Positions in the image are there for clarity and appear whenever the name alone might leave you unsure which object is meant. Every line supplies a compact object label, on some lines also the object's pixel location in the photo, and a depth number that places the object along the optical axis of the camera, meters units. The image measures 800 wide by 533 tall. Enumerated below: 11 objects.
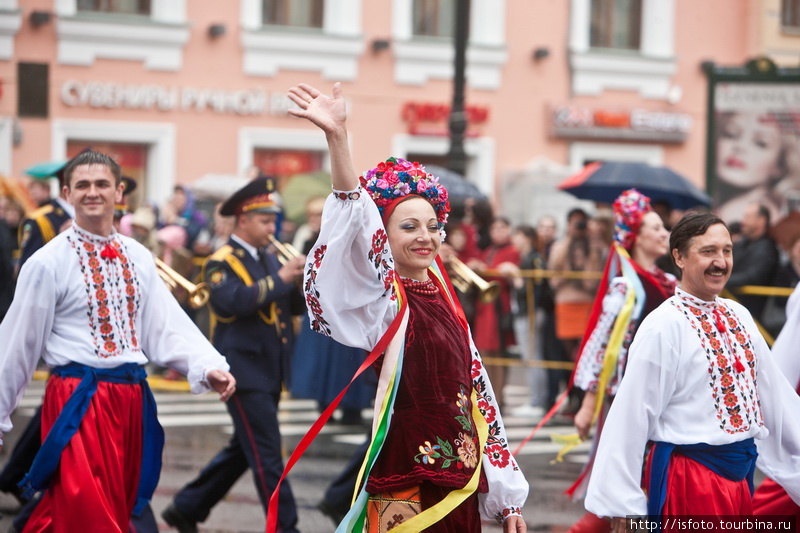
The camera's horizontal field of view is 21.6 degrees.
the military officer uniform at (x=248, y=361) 11.27
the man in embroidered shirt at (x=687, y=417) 7.74
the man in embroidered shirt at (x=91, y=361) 8.79
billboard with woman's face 23.18
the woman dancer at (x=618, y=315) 11.09
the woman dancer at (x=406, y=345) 6.94
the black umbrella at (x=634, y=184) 19.62
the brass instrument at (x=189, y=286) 11.95
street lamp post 23.17
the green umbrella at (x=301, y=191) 27.67
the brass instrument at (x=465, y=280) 13.94
